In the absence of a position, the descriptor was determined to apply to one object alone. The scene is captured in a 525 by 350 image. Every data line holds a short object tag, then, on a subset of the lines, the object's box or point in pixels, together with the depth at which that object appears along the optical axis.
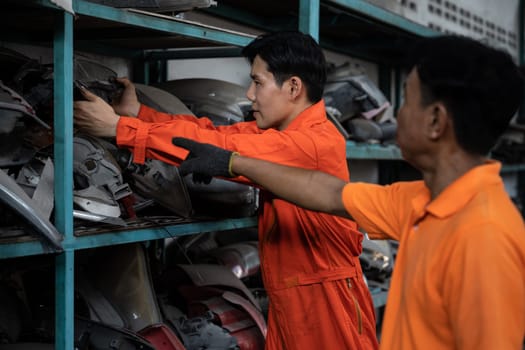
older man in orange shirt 1.19
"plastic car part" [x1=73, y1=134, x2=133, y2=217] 2.07
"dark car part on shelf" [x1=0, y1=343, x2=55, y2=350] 1.95
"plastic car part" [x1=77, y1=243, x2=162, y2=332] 2.42
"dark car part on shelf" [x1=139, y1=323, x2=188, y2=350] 2.33
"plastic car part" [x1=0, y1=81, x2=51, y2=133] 1.88
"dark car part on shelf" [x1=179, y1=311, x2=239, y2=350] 2.52
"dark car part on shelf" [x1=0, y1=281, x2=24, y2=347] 2.08
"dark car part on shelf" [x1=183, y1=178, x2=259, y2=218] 2.46
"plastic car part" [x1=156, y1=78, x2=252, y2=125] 2.79
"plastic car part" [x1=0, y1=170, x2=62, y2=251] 1.76
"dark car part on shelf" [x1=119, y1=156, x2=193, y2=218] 2.35
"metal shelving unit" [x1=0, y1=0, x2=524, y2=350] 1.87
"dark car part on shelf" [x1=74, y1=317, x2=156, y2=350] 2.15
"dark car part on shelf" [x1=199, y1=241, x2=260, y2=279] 3.10
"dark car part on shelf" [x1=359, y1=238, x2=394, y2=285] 3.76
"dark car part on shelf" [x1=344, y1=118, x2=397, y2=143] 3.85
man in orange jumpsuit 2.28
